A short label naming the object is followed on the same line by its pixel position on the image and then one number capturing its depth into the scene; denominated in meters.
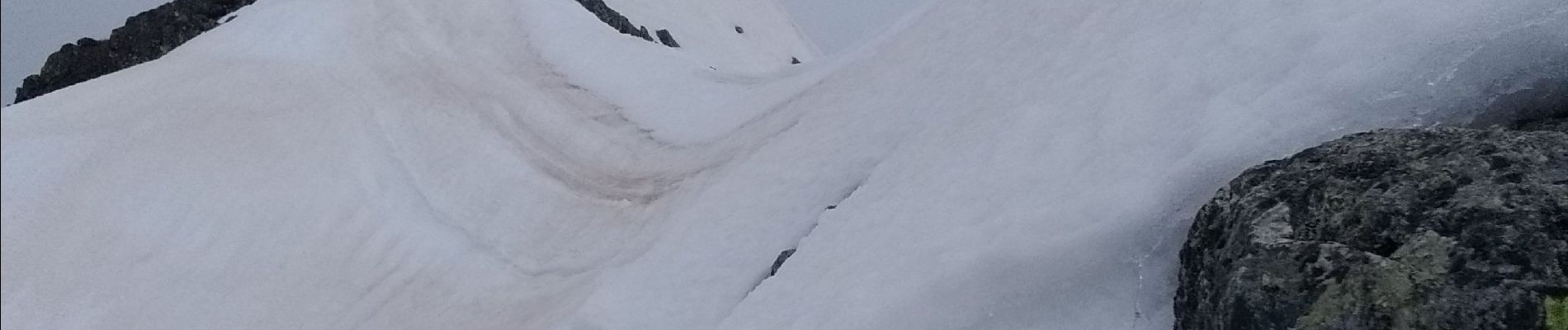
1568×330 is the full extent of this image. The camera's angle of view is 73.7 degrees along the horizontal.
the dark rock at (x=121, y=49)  26.92
